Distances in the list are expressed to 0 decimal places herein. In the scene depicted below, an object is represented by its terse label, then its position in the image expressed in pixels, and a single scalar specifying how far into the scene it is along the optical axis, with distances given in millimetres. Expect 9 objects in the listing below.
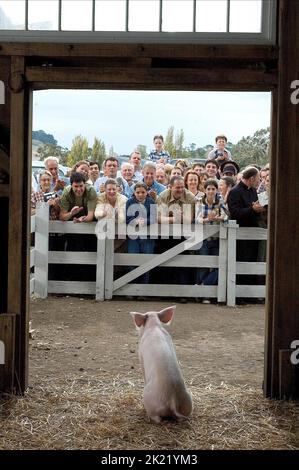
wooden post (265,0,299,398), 5055
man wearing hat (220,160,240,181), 10719
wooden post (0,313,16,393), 5191
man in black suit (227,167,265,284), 9930
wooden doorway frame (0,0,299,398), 5152
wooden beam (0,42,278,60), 5164
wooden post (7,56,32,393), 5180
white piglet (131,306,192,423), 4668
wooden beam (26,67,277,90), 5188
